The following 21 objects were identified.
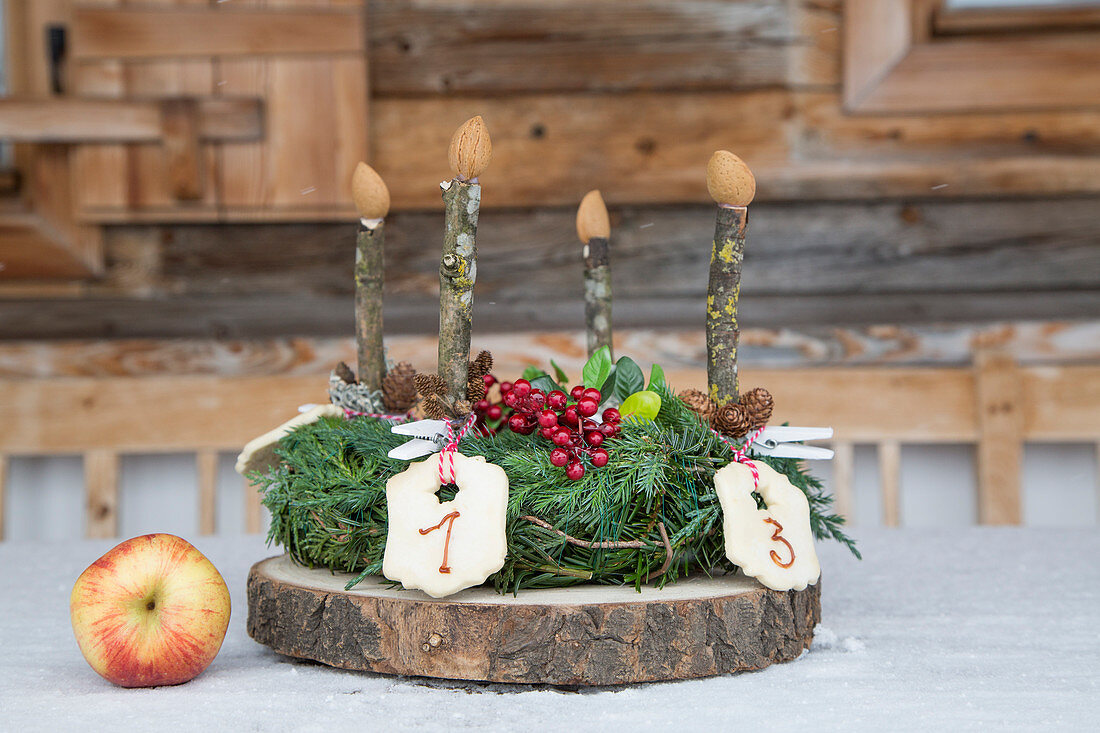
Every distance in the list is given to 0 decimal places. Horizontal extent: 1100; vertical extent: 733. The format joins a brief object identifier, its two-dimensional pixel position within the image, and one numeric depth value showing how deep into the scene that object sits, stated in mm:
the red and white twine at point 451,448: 678
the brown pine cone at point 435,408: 720
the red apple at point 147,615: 662
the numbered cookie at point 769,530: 689
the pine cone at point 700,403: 767
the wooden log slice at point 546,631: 647
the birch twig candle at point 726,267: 724
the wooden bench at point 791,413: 1629
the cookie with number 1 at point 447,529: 648
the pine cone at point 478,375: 764
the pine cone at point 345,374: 866
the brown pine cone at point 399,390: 845
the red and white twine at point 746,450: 721
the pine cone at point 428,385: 717
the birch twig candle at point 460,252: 690
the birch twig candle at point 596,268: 924
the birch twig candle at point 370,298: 856
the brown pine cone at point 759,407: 748
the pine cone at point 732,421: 740
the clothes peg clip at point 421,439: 689
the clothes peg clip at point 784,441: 751
